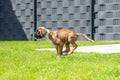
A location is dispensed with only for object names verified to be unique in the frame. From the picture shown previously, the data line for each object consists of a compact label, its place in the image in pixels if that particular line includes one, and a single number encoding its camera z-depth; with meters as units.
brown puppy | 14.10
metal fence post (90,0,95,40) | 31.08
